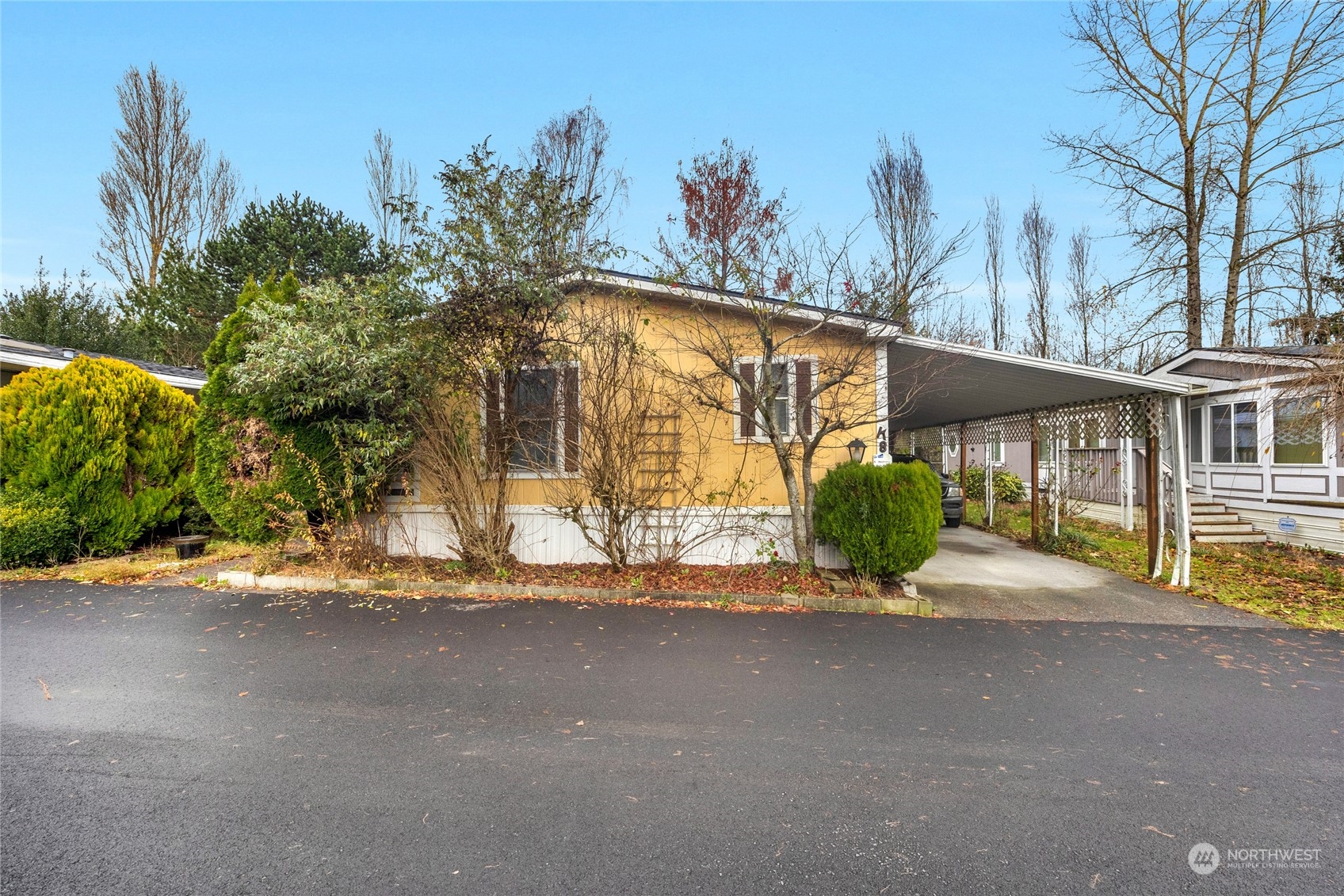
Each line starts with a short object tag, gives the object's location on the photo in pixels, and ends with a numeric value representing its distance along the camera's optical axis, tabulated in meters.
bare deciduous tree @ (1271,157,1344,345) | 8.02
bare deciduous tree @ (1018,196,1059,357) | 24.06
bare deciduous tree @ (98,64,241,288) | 19.89
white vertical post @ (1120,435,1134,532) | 12.44
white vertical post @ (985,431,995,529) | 14.17
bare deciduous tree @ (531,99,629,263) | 17.84
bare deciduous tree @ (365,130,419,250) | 20.69
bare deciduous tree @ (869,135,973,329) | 19.50
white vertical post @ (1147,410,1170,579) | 8.33
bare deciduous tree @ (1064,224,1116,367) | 22.25
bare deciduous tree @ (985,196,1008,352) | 24.72
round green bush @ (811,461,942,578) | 6.98
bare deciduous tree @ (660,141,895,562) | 7.39
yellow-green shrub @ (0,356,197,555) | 8.51
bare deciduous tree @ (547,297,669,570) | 7.81
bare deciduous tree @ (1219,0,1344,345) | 12.70
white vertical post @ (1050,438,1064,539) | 11.34
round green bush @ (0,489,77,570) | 8.02
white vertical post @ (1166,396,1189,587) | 7.85
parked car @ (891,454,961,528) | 14.33
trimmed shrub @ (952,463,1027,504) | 17.73
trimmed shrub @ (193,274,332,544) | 7.61
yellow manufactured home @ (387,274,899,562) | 7.88
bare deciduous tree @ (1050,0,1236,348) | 14.30
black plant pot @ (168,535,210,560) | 9.09
